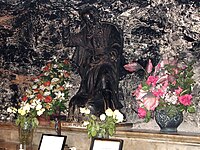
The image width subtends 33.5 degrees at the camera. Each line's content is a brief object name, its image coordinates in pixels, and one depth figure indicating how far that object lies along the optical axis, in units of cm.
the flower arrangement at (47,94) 329
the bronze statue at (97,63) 320
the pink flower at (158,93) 272
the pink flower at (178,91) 271
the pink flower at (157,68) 294
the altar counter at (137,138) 264
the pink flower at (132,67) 324
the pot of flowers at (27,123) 328
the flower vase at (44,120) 346
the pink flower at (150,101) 275
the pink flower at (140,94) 279
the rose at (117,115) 280
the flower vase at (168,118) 276
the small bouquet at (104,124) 281
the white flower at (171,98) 270
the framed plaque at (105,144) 267
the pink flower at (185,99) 269
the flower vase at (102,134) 283
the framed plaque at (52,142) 303
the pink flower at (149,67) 305
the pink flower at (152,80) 277
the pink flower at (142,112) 282
